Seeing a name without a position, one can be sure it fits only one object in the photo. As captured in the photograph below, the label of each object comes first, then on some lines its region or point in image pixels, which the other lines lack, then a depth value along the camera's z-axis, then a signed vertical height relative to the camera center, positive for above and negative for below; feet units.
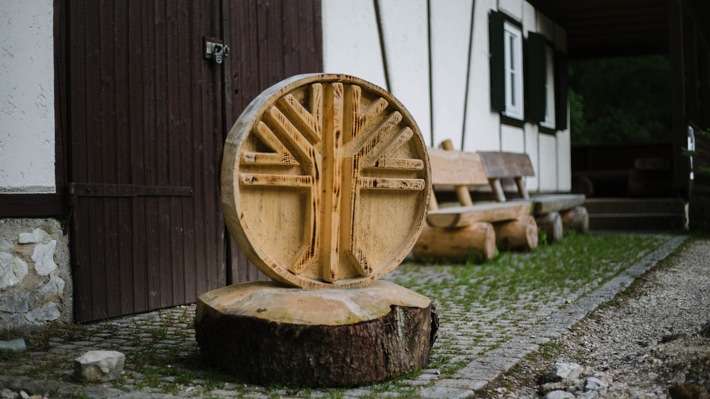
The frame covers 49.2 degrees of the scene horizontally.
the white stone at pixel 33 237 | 12.57 -0.58
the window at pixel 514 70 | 33.30 +5.35
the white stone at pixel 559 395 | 9.46 -2.50
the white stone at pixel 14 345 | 11.00 -2.06
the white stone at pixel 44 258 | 12.81 -0.95
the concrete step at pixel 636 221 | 35.88 -1.50
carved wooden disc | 10.23 +0.20
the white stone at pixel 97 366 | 9.39 -2.03
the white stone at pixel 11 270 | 12.27 -1.10
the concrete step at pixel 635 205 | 36.17 -0.73
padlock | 16.62 +3.11
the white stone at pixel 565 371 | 10.19 -2.40
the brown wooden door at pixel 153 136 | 13.65 +1.22
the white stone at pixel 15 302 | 12.28 -1.62
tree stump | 9.50 -1.75
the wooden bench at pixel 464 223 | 23.34 -0.95
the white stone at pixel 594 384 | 9.84 -2.48
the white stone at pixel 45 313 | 12.71 -1.87
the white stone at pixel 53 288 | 12.92 -1.46
